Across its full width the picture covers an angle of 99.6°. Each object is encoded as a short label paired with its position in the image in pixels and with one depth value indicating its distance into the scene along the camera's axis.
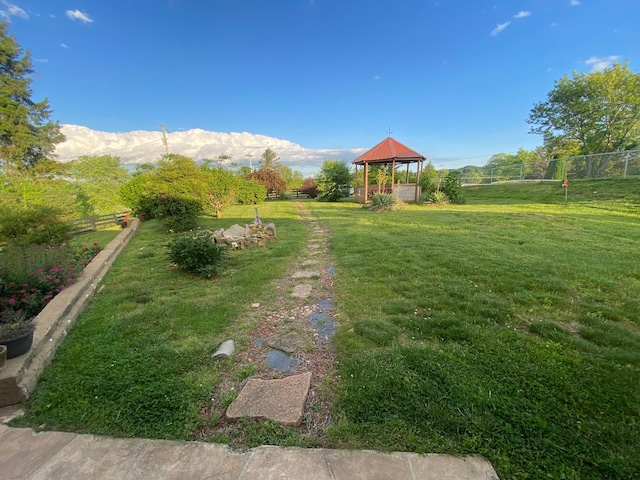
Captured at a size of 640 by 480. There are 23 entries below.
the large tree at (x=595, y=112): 20.30
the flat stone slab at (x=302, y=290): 3.71
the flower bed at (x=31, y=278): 3.01
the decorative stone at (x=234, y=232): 6.55
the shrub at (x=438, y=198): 13.84
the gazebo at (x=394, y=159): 14.59
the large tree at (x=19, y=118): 18.69
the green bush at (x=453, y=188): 14.32
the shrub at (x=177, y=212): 9.36
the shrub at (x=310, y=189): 26.44
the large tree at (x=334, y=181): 19.42
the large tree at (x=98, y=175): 32.41
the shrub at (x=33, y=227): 6.71
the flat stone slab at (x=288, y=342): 2.50
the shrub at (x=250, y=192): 19.67
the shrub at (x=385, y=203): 12.12
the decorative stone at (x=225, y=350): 2.34
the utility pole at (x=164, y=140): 22.75
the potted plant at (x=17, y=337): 2.00
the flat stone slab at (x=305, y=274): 4.44
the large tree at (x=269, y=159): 54.63
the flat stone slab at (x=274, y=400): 1.70
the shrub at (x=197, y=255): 4.41
